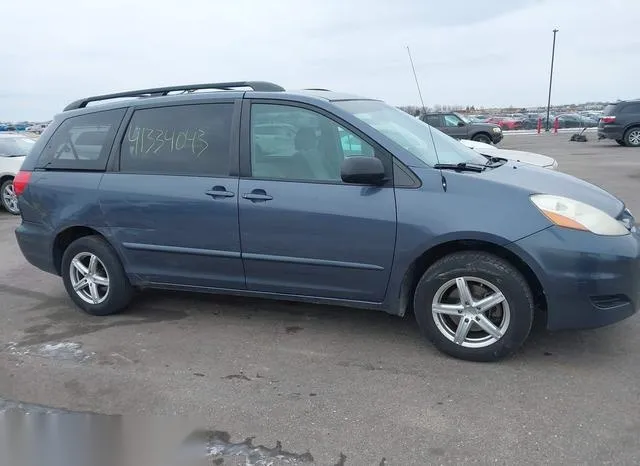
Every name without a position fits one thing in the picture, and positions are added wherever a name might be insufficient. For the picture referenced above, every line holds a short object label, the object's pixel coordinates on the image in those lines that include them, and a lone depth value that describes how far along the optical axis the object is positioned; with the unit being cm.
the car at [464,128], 2006
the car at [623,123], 1942
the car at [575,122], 3662
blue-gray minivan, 347
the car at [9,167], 1073
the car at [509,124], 3828
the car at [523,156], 764
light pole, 3968
